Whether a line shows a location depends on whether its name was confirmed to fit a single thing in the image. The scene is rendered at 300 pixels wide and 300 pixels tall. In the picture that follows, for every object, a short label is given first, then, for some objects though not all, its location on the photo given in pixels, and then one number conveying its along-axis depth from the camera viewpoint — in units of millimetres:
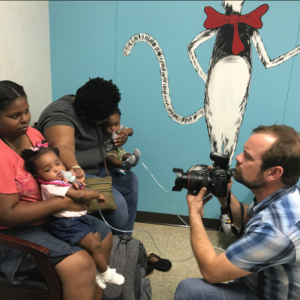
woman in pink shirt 984
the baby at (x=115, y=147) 1750
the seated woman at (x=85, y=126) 1386
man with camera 867
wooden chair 968
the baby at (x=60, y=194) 1082
